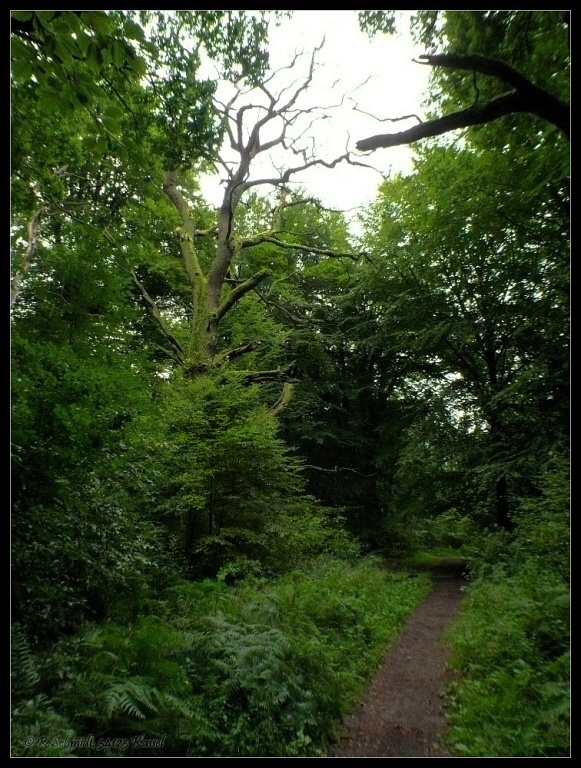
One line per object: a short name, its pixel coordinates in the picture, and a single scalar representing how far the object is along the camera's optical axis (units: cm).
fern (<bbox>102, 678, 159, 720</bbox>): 326
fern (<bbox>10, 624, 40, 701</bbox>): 317
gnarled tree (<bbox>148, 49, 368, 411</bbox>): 1099
